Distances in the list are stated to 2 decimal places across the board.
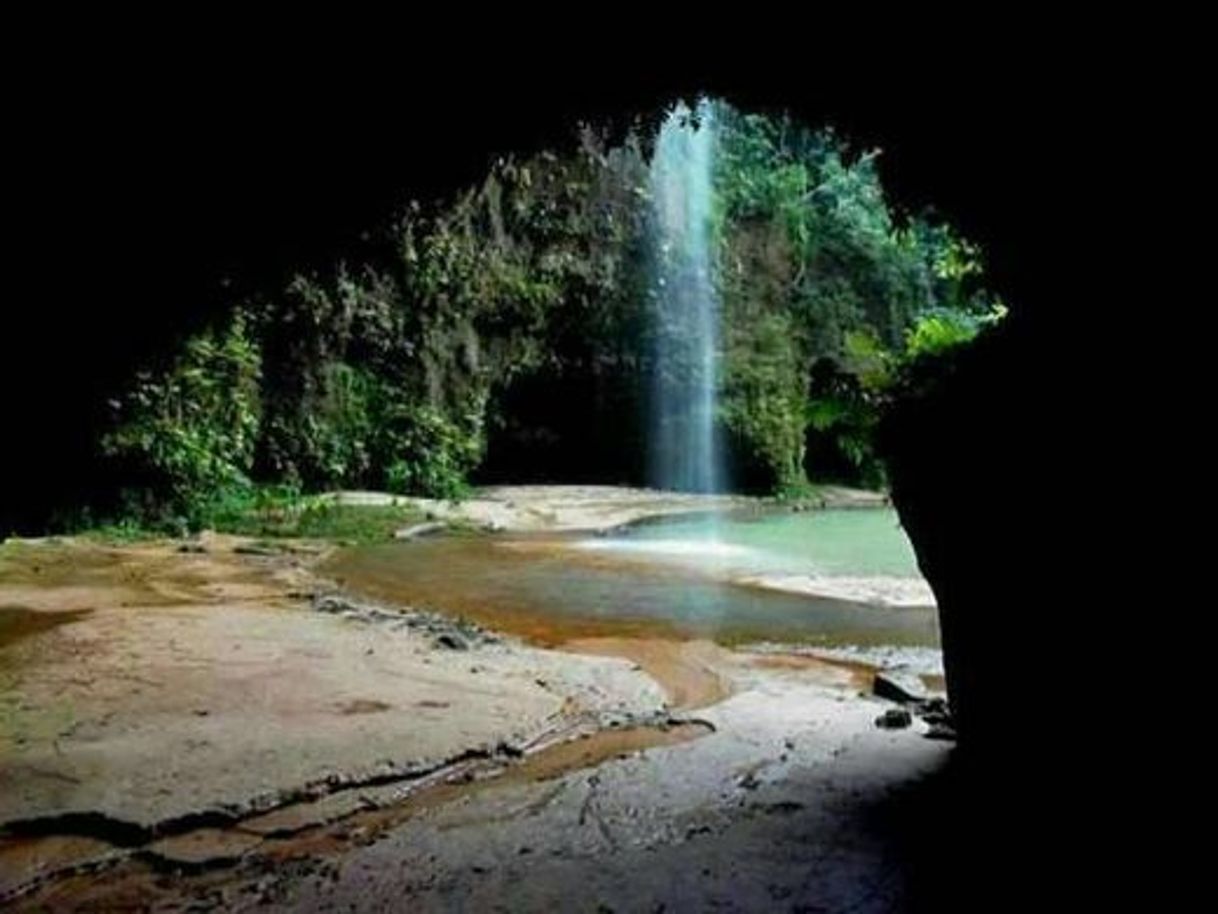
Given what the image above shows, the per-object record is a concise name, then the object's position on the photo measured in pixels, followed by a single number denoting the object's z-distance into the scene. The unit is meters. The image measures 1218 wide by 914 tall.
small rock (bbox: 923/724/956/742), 5.43
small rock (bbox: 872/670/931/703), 6.39
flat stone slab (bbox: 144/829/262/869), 3.88
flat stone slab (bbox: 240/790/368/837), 4.18
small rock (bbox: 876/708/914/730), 5.69
